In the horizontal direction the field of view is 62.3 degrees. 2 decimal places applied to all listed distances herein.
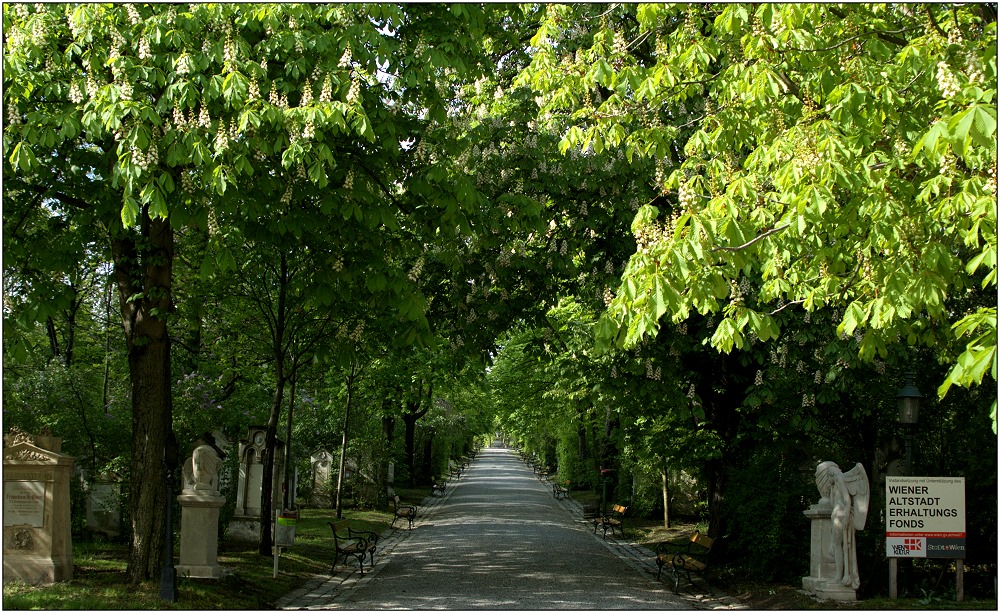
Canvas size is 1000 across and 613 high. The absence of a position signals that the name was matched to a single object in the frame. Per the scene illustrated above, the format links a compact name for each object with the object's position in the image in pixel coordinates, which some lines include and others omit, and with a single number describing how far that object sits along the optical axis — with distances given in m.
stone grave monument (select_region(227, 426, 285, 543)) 16.06
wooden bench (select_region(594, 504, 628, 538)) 20.43
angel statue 10.90
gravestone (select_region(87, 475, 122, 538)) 14.59
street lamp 10.92
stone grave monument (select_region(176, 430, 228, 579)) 10.95
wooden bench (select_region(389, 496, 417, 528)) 21.19
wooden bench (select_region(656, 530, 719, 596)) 12.68
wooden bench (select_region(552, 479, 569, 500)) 35.28
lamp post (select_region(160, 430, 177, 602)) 9.24
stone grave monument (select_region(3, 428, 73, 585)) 10.15
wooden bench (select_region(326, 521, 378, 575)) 13.80
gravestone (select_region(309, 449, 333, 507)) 24.73
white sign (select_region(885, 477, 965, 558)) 10.34
